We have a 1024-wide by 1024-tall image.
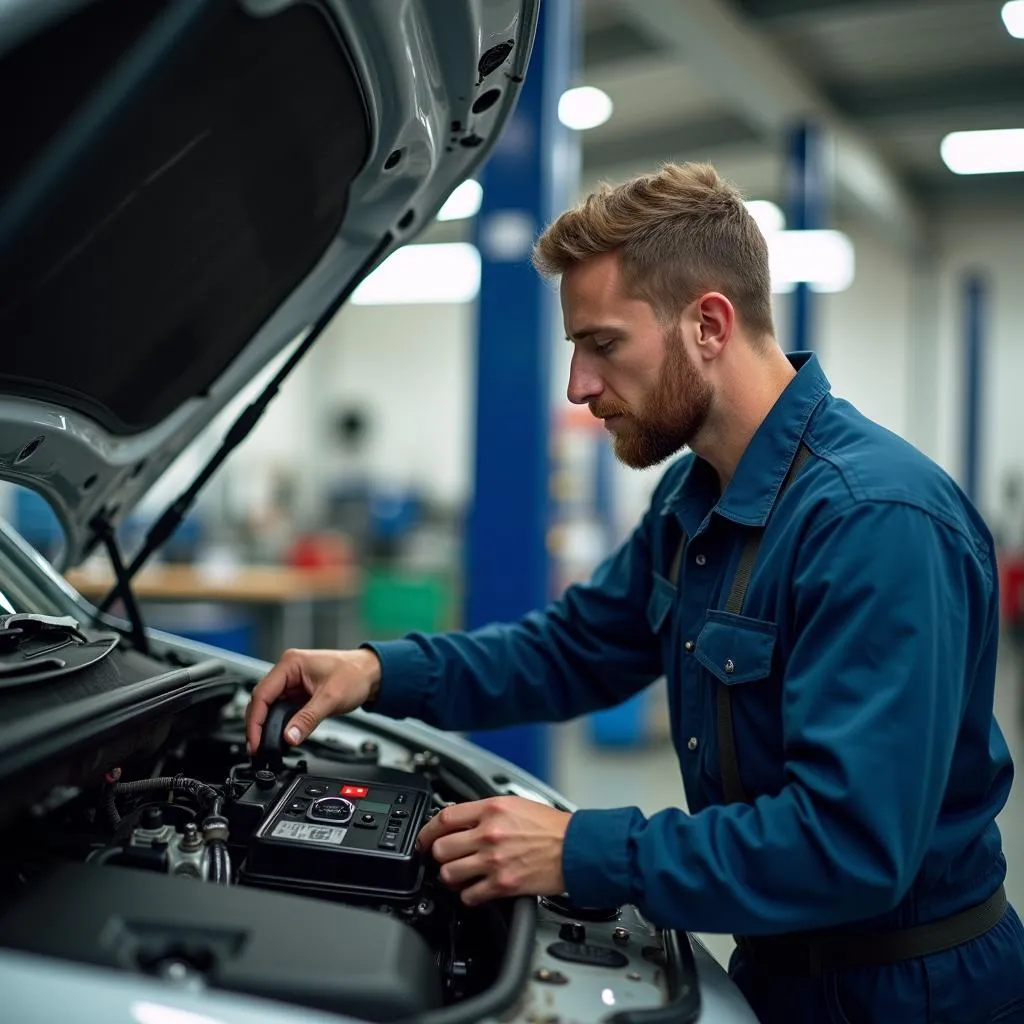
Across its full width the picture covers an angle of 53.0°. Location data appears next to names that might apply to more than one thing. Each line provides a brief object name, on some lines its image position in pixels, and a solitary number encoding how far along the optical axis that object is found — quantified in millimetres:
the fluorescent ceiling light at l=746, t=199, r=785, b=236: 9016
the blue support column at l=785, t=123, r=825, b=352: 6883
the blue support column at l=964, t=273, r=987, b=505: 10164
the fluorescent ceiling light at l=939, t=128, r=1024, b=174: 7758
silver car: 870
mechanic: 988
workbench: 5445
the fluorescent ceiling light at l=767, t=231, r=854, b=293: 6625
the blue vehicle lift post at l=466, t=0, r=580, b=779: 2941
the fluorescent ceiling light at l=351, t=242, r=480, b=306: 10234
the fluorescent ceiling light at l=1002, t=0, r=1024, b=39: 5532
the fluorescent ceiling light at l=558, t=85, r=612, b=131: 6902
